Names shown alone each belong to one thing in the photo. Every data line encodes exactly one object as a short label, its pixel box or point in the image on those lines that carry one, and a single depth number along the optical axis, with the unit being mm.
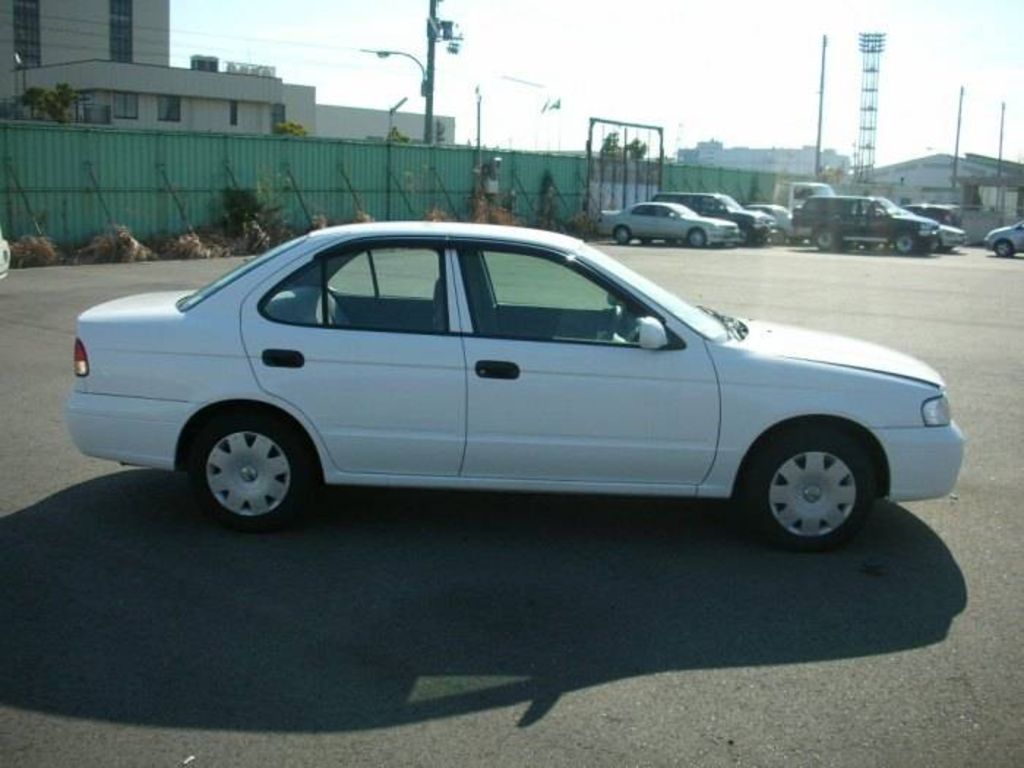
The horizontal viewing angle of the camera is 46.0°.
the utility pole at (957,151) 84050
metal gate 43906
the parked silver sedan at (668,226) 38219
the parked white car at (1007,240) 39000
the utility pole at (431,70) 42531
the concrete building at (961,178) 65375
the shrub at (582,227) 41281
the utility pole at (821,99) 73375
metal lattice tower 99312
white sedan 6055
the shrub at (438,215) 34938
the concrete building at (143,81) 69188
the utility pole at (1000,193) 63681
